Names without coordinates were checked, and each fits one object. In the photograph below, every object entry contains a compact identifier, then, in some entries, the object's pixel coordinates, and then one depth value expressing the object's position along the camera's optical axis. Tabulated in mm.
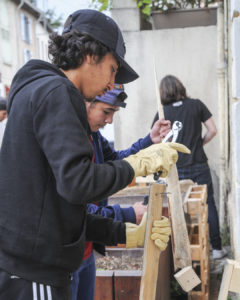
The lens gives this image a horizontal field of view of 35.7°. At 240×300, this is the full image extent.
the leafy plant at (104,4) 5602
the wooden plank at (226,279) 1456
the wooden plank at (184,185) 3643
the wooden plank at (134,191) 3684
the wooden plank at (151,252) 1602
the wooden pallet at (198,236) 2936
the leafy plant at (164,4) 5383
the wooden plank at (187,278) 1787
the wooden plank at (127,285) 2305
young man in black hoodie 1240
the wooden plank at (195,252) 2918
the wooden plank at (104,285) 2338
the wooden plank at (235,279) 1453
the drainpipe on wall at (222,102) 4672
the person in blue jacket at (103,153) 1998
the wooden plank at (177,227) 2418
